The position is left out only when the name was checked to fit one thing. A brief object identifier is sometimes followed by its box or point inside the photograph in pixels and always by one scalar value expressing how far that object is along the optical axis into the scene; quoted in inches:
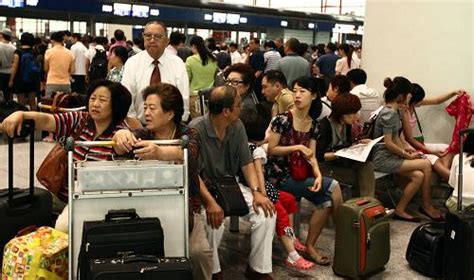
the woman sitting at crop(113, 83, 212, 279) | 129.2
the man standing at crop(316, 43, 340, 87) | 462.6
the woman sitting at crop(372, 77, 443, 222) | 212.7
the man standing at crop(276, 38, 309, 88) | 327.6
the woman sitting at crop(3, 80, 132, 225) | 131.2
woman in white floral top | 307.3
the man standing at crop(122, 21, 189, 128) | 189.0
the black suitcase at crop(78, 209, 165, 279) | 101.9
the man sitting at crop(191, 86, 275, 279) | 144.2
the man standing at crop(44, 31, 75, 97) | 357.4
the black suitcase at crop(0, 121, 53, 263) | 129.6
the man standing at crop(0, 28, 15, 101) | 383.2
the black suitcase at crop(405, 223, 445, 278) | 161.0
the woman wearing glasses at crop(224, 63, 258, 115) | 202.7
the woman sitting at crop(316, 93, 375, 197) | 190.7
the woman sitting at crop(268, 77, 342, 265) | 172.1
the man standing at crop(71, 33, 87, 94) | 438.0
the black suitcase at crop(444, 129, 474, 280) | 141.4
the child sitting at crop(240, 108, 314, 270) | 160.1
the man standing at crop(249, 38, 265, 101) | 462.3
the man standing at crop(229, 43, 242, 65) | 605.2
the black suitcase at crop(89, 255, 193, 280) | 94.6
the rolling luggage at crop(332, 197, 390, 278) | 154.8
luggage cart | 109.9
